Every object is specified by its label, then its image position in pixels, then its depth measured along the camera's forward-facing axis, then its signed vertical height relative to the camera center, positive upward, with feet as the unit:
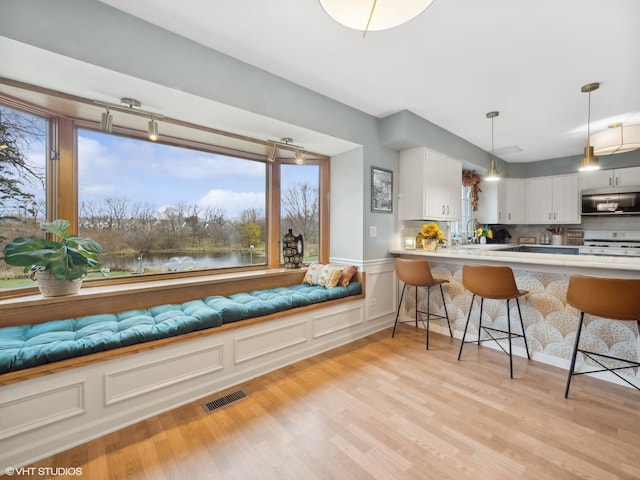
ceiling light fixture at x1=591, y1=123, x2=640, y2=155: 9.00 +3.32
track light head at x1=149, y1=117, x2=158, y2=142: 6.91 +2.75
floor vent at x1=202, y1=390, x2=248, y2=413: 6.48 -3.98
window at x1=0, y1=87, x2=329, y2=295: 7.06 +1.44
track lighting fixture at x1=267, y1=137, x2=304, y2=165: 9.75 +3.39
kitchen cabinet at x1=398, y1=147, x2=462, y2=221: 11.64 +2.37
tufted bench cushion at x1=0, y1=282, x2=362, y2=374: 5.10 -2.01
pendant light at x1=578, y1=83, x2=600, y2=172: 8.53 +2.52
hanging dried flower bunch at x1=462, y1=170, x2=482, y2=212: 16.46 +3.38
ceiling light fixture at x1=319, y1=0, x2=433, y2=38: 4.09 +3.49
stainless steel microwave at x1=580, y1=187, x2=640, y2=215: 14.21 +1.99
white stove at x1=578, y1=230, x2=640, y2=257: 14.30 -0.29
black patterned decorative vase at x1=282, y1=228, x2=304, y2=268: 11.16 -0.50
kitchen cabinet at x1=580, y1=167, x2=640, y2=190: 14.46 +3.28
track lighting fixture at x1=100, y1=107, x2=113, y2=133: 6.46 +2.77
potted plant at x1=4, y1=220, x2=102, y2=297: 5.88 -0.42
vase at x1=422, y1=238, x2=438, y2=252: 11.42 -0.24
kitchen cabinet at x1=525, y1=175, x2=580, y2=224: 16.39 +2.40
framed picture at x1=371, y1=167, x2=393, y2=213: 11.08 +2.00
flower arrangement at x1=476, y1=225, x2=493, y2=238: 16.15 +0.38
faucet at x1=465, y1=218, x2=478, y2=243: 17.39 +0.53
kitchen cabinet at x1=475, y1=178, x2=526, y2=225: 17.24 +2.31
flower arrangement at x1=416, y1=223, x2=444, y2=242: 11.43 +0.26
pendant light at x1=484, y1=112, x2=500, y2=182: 10.82 +2.65
